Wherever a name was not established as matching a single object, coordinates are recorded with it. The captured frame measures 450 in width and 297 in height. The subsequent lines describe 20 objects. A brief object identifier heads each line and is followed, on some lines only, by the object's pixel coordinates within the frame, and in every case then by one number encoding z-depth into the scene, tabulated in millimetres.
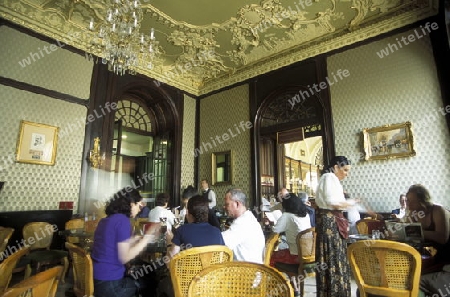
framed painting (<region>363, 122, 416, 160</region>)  4812
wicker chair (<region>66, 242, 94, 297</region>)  1804
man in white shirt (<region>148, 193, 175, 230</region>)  3808
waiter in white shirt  6675
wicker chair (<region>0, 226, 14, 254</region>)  2884
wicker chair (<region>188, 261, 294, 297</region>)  1168
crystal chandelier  3979
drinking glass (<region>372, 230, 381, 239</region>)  2875
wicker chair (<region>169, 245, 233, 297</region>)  1616
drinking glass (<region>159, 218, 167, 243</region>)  2886
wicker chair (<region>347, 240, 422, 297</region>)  1703
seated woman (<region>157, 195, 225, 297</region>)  1973
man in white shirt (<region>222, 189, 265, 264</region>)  2086
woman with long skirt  2557
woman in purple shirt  2027
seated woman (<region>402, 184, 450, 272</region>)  2293
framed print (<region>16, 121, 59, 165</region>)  4880
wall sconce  5719
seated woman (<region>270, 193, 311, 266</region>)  3166
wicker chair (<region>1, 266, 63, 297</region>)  925
